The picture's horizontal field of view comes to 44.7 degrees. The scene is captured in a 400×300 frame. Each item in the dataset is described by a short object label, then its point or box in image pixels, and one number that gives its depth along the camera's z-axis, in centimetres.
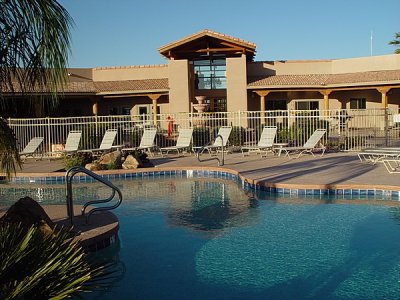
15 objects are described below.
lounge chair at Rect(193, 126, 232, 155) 1684
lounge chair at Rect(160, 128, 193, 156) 1702
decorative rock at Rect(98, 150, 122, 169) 1436
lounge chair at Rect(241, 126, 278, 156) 1590
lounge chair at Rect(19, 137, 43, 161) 1702
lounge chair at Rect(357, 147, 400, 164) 1180
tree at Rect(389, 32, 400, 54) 4477
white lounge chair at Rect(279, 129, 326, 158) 1539
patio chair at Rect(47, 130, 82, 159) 1680
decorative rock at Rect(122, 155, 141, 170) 1430
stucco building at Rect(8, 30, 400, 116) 2809
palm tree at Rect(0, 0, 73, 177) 378
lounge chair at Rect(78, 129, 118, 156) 1680
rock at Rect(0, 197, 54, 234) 586
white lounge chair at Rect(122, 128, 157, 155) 1722
